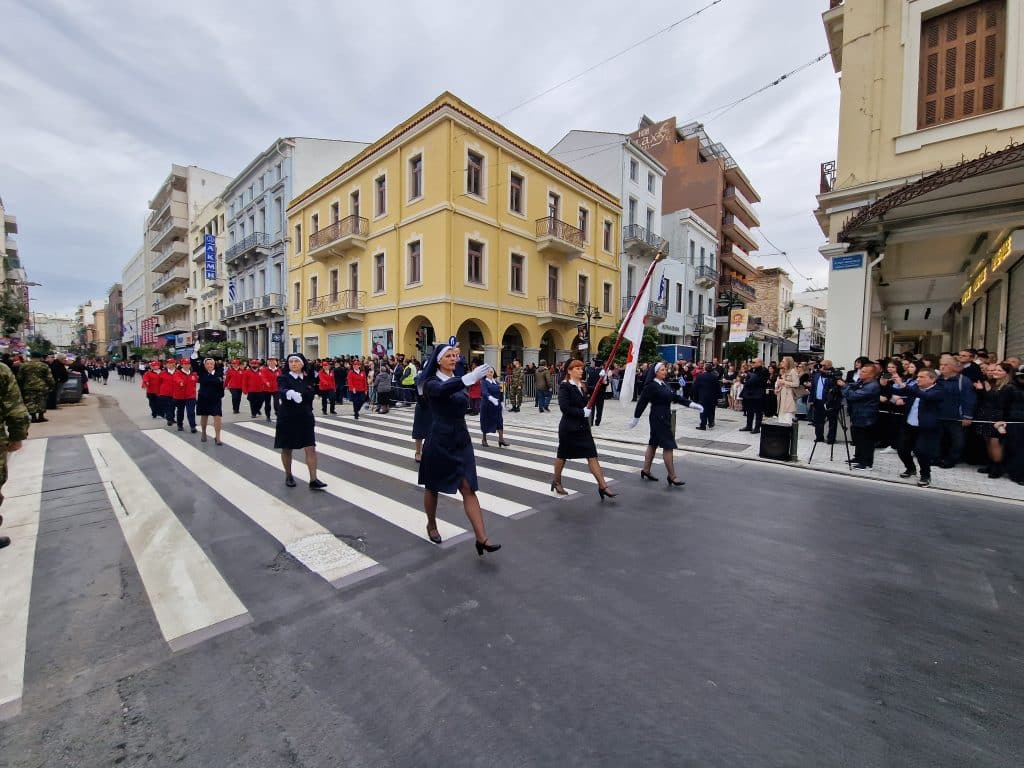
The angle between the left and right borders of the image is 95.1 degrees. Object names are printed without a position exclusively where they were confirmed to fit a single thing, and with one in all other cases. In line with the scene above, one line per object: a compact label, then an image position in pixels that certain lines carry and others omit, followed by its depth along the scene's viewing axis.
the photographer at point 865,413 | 7.42
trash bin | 8.16
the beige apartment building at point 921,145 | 9.60
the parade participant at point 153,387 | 12.91
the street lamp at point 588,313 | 22.43
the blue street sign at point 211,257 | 37.09
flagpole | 6.44
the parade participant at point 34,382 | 10.55
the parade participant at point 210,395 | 9.30
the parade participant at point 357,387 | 13.47
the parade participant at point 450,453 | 4.05
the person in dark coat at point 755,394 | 11.43
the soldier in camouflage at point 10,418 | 4.28
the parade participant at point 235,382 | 13.43
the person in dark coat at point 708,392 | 11.63
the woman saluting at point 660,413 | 6.48
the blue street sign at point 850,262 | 11.37
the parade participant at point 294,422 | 6.01
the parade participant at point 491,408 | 8.78
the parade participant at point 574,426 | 5.84
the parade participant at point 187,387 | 10.69
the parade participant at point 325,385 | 14.49
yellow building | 19.91
